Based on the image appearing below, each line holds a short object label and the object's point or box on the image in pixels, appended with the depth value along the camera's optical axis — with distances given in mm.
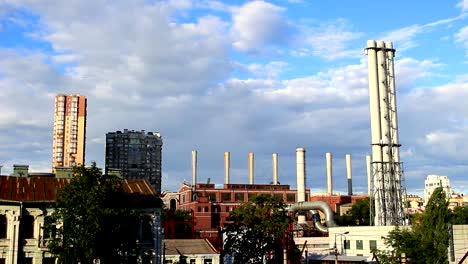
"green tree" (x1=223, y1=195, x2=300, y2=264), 52219
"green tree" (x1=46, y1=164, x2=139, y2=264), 35875
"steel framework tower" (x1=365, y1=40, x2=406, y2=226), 82125
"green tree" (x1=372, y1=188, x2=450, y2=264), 47312
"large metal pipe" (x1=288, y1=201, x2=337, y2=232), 97875
